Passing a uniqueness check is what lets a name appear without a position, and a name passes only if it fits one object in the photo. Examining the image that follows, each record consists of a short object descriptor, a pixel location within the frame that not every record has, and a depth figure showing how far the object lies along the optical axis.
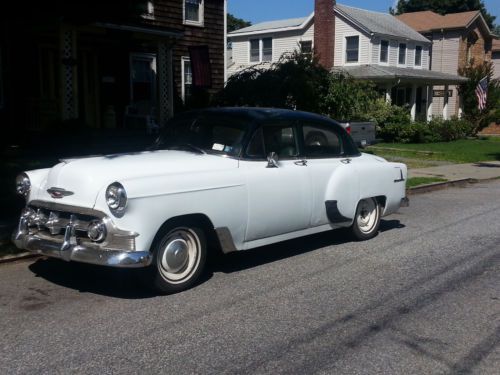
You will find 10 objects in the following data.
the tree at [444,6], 67.12
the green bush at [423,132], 26.77
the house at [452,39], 40.25
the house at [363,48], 32.66
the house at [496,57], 50.03
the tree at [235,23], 68.06
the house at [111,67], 14.93
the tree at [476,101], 33.09
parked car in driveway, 19.98
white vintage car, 5.14
